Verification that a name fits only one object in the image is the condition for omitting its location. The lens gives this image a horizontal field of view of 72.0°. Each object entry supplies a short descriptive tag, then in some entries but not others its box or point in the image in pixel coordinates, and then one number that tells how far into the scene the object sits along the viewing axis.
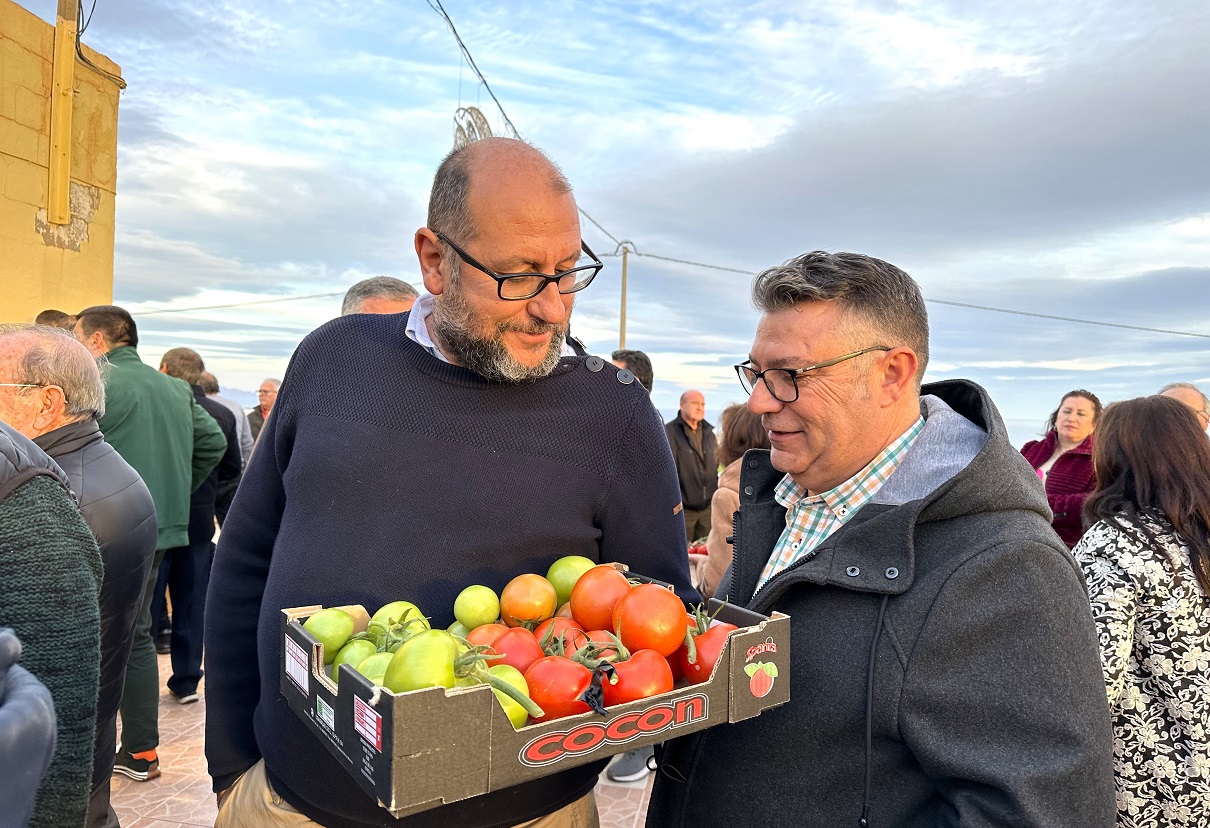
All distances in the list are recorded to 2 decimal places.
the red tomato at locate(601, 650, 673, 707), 1.29
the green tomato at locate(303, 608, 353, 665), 1.42
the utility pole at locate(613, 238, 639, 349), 26.89
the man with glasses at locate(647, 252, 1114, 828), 1.40
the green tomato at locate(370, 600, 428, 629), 1.42
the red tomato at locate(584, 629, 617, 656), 1.36
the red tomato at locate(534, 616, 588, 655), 1.43
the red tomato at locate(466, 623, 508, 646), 1.42
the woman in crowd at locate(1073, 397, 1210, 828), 2.32
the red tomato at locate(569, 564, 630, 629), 1.48
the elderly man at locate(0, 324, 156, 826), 2.86
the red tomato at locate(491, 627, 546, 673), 1.36
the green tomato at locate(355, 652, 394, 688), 1.25
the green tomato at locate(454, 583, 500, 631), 1.54
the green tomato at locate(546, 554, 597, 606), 1.65
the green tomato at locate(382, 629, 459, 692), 1.16
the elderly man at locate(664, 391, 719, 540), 7.32
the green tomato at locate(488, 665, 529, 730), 1.23
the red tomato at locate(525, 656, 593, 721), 1.27
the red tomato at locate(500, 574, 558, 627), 1.55
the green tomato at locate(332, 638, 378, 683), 1.35
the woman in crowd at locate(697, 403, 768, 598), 3.71
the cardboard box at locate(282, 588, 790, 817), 1.09
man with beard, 1.73
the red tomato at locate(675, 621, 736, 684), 1.43
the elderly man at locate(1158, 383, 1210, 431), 5.50
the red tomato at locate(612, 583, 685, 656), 1.40
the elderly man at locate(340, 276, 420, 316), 4.09
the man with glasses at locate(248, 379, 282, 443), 9.40
